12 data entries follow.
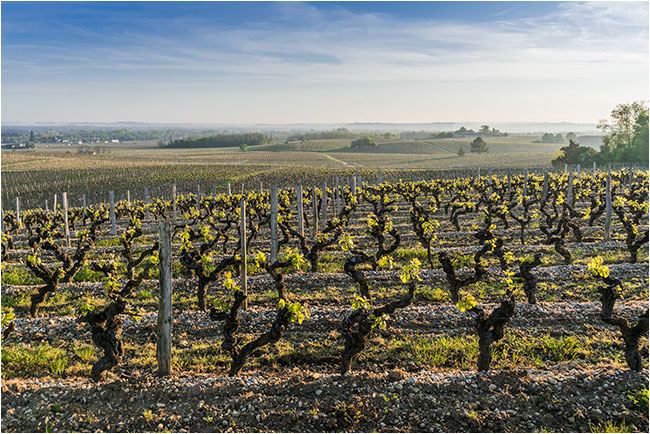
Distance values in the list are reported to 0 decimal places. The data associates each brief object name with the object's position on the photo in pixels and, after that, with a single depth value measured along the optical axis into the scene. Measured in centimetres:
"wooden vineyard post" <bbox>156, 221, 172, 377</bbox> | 711
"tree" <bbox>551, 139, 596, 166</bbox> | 5608
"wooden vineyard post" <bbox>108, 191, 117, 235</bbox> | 2148
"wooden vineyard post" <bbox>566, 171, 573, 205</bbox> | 2296
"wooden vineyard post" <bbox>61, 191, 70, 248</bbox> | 1826
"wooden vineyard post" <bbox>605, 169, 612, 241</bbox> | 1672
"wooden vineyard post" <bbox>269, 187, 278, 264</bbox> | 1150
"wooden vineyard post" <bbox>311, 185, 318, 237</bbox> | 1858
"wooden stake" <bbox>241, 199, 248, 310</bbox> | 966
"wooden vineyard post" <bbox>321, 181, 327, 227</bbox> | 2051
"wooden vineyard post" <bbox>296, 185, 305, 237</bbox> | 1666
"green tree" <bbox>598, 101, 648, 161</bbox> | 5428
